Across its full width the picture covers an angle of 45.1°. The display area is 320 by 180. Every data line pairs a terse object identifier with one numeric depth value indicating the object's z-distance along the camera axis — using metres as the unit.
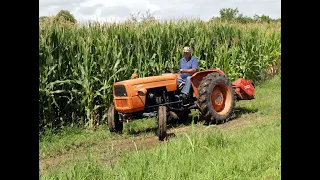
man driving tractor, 7.84
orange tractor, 7.24
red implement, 8.92
